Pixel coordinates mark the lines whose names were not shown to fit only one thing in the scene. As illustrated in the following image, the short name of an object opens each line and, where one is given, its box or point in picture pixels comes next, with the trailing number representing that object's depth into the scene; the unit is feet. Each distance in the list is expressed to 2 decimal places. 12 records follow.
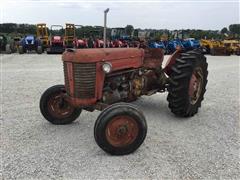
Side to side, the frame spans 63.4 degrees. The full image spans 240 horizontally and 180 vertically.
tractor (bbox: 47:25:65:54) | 38.03
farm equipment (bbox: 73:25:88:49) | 37.80
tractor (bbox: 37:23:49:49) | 39.26
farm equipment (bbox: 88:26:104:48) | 38.30
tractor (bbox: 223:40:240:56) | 44.55
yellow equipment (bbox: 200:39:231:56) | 43.56
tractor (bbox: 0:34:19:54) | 38.54
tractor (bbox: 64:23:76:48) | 38.30
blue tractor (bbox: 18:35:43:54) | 37.74
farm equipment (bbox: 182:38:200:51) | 40.63
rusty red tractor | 8.13
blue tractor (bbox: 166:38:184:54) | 39.96
